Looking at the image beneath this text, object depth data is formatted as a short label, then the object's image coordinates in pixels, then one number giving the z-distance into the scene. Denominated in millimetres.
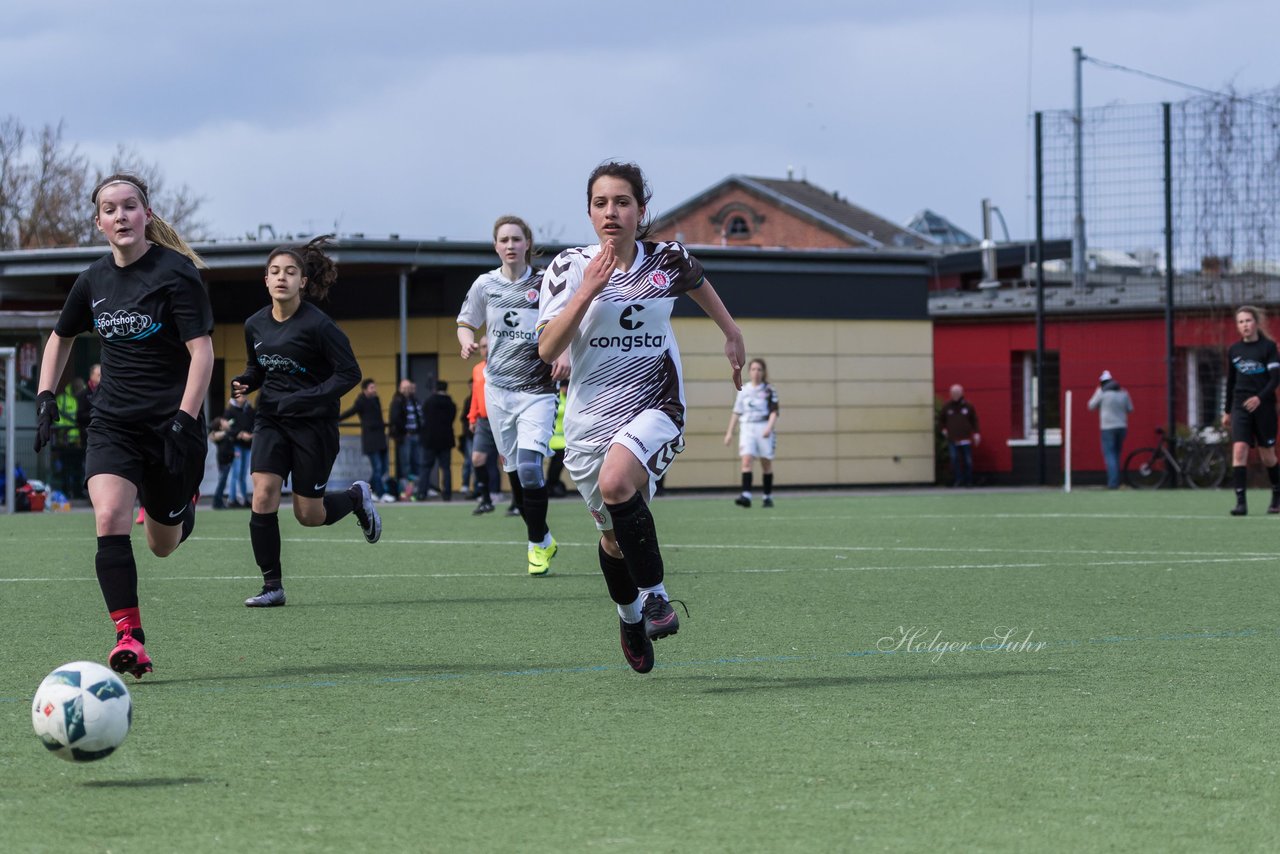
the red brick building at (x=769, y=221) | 69875
